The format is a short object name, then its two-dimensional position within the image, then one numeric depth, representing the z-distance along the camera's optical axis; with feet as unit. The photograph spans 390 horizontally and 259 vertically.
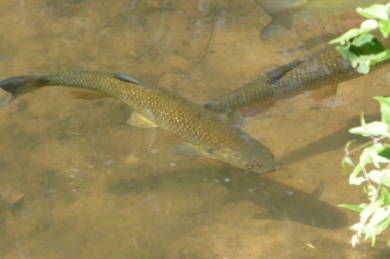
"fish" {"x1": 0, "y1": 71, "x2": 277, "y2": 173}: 26.81
